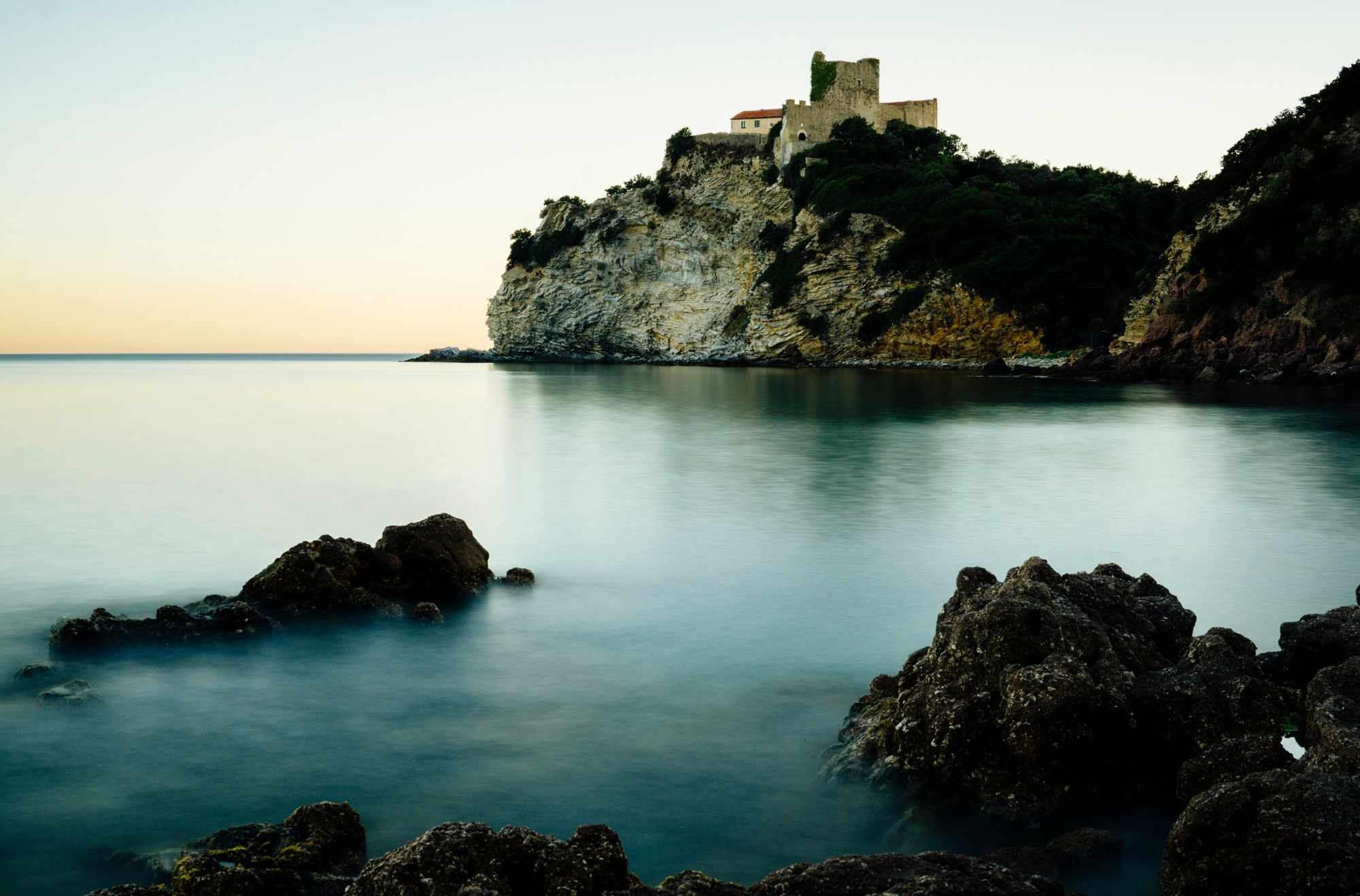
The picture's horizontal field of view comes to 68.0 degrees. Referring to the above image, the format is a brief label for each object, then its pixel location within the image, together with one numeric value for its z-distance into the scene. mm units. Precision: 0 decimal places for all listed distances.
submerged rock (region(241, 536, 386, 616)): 9133
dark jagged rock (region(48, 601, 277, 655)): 8156
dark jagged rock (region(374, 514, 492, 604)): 9781
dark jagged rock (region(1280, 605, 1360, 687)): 6223
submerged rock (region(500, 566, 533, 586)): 10547
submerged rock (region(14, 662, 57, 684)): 7418
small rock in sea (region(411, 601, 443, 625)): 8938
